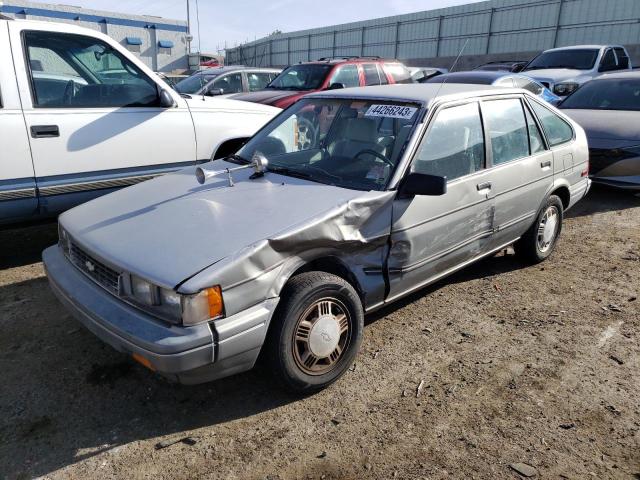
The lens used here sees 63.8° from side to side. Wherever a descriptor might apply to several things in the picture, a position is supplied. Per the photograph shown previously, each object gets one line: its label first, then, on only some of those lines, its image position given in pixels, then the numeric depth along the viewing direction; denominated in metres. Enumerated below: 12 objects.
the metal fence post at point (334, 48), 30.11
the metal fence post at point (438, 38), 24.70
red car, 8.89
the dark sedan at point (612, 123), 6.41
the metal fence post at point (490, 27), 22.67
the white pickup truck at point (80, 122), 4.20
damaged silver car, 2.39
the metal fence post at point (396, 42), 26.71
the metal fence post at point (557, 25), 20.56
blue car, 8.84
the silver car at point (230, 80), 11.28
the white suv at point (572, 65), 11.34
